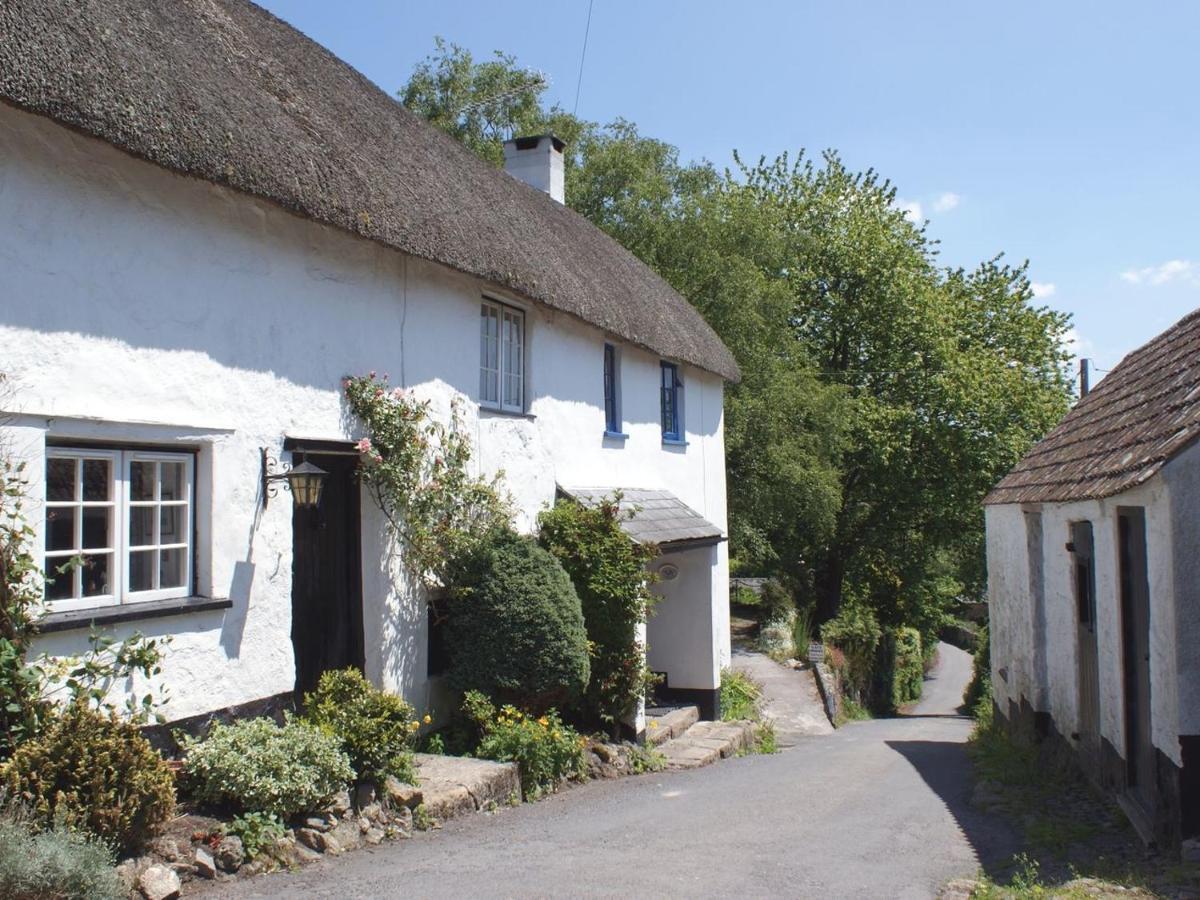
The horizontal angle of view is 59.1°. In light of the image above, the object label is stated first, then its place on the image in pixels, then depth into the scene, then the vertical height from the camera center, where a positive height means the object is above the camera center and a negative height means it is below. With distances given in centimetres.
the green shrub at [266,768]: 671 -164
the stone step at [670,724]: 1315 -280
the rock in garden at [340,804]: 722 -198
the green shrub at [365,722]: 756 -150
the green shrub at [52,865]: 496 -166
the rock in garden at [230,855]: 624 -200
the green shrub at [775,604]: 2634 -234
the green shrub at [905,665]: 3084 -486
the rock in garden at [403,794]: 774 -205
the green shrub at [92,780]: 550 -139
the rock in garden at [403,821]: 756 -221
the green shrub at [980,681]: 2425 -423
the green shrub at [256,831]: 647 -195
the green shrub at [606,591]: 1126 -83
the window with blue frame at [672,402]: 1686 +178
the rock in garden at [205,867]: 610 -202
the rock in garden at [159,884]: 563 -197
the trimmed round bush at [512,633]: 971 -110
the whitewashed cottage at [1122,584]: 671 -63
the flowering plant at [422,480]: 913 +32
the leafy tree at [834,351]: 2252 +406
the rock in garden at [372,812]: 742 -209
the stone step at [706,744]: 1245 -296
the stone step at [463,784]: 807 -215
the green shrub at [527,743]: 934 -206
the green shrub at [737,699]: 1722 -318
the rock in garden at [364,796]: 750 -199
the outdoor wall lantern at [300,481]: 786 +26
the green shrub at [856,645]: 2588 -339
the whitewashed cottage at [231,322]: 632 +149
